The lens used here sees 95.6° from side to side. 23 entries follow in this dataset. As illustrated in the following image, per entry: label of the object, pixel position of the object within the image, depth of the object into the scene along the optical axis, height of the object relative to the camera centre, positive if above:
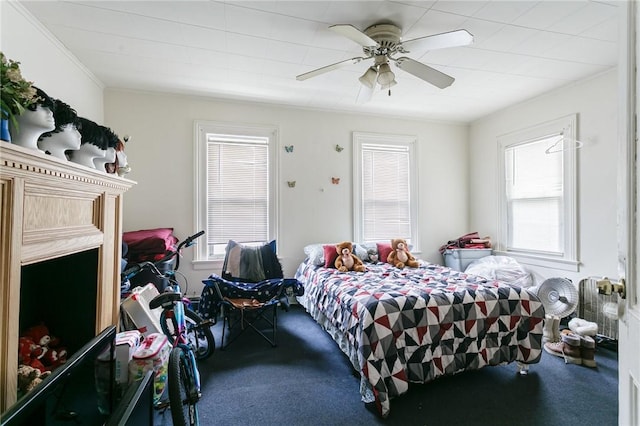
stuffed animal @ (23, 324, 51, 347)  1.22 -0.52
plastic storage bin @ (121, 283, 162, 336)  1.97 -0.69
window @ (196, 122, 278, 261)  3.56 +0.37
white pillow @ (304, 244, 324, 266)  3.45 -0.48
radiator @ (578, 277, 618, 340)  2.76 -0.92
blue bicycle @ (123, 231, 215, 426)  1.38 -0.82
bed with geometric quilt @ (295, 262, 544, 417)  1.83 -0.79
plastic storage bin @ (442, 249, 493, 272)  4.05 -0.56
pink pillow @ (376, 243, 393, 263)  3.62 -0.45
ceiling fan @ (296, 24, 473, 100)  1.96 +1.15
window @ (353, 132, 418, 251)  4.13 +0.41
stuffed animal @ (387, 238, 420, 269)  3.39 -0.50
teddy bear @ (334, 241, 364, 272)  3.17 -0.51
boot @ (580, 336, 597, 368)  2.35 -1.10
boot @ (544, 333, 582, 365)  2.39 -1.12
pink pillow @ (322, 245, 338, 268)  3.33 -0.48
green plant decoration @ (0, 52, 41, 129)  0.81 +0.35
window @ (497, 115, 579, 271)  3.23 +0.26
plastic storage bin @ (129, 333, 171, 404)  1.51 -0.79
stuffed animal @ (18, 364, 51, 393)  0.96 -0.55
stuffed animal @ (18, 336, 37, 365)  1.11 -0.53
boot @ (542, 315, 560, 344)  2.70 -1.09
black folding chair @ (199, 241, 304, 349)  2.73 -0.73
